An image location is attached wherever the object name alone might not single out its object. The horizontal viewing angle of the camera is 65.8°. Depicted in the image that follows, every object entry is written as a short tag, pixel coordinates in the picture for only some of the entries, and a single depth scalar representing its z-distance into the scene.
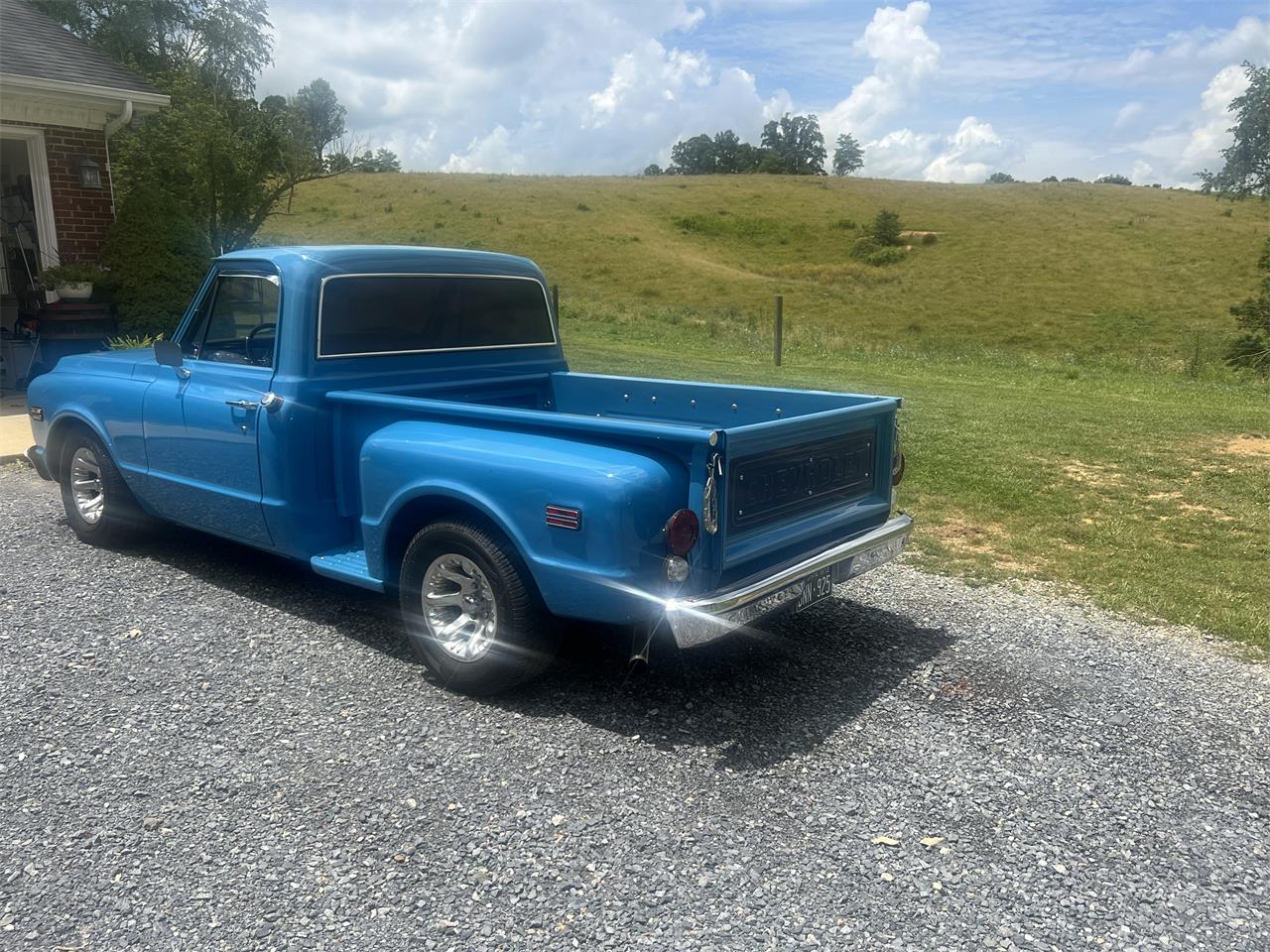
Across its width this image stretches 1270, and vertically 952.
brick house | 11.09
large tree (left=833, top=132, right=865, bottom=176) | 109.25
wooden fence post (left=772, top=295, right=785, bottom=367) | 14.59
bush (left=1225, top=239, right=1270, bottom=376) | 20.68
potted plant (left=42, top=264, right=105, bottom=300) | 11.21
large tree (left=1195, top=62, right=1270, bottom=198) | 31.34
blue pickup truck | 3.62
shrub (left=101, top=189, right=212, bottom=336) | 11.83
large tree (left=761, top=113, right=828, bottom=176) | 106.00
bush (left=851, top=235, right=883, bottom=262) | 49.12
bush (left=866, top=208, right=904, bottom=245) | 50.41
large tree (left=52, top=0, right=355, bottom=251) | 13.95
